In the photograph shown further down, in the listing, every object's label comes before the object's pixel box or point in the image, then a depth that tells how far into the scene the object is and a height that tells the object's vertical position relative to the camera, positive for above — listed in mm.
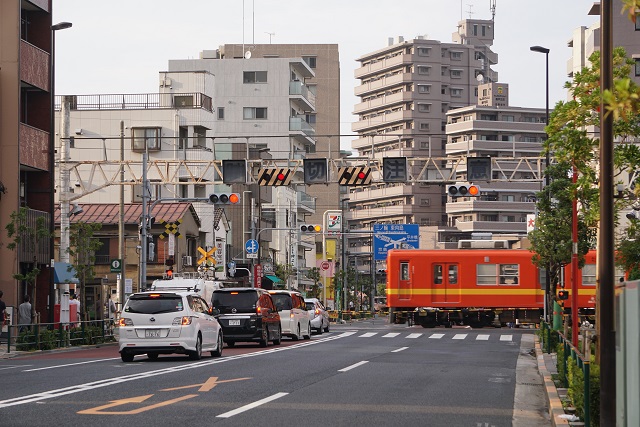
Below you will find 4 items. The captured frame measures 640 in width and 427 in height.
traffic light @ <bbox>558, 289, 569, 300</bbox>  36547 -976
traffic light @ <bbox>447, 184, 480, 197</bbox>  46281 +3120
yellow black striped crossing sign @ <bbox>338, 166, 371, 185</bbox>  46344 +3736
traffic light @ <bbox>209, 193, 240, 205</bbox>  45359 +2759
